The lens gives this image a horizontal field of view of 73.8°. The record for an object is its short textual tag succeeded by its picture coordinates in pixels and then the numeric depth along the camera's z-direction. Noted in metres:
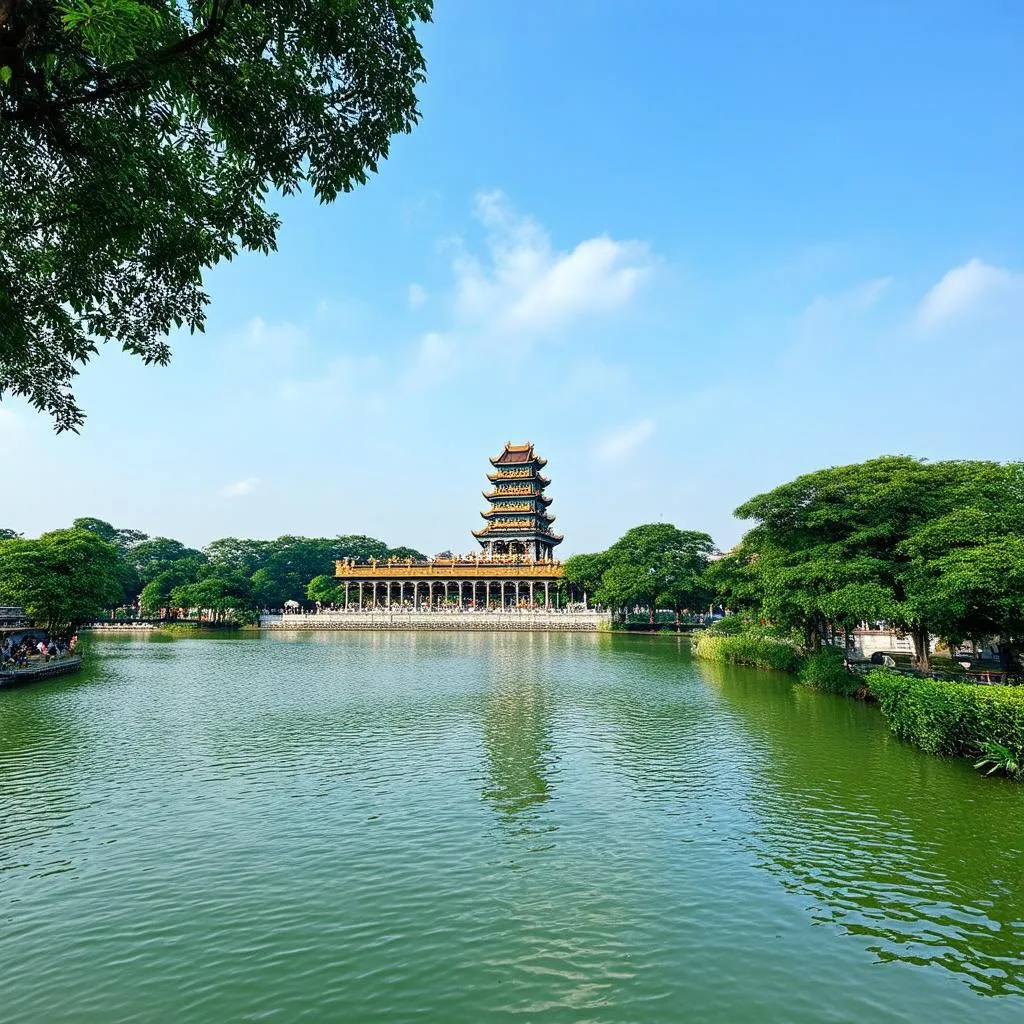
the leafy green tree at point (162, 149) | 7.04
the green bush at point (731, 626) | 41.81
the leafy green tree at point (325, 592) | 94.44
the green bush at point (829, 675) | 26.11
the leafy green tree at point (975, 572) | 19.30
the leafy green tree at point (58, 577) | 38.00
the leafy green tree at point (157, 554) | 101.31
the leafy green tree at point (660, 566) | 65.94
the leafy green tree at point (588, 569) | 72.50
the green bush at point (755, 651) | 34.62
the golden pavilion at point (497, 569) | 87.75
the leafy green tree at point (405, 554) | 118.25
